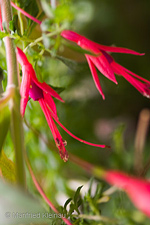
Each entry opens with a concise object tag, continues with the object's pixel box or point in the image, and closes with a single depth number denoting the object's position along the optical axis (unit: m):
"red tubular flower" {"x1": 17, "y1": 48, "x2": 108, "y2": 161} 0.22
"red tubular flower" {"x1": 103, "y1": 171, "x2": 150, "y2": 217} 0.17
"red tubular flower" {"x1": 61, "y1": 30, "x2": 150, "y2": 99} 0.22
